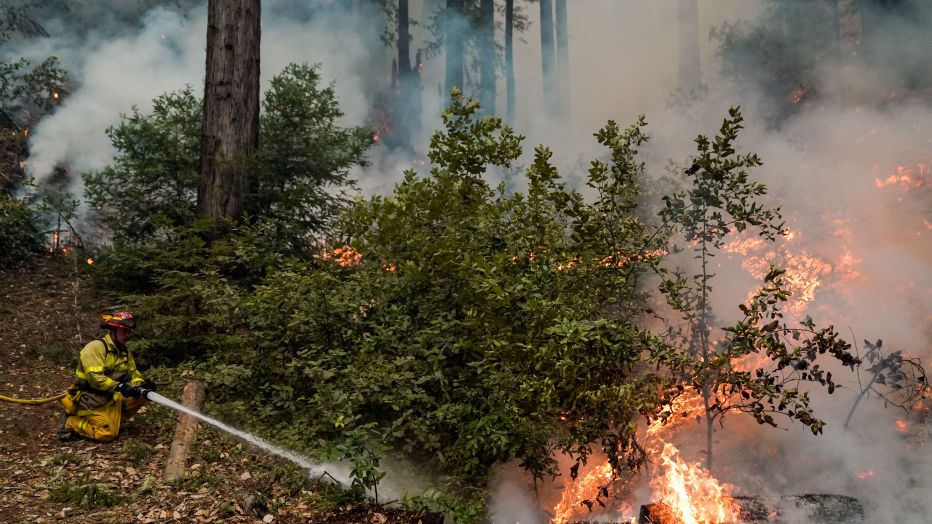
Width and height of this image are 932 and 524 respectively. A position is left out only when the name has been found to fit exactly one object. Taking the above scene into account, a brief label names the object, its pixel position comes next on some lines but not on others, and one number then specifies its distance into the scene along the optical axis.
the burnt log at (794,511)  5.22
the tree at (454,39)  26.81
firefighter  5.82
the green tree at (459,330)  4.95
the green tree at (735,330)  4.57
